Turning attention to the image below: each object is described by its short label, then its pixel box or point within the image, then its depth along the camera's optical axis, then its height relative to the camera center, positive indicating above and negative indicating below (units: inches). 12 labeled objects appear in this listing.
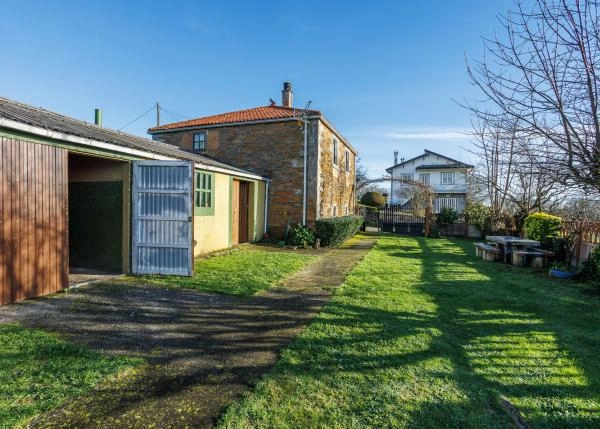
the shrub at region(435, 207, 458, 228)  700.0 +0.5
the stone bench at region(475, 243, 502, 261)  410.0 -45.5
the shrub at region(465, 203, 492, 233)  662.5 +5.1
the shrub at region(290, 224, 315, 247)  487.8 -32.1
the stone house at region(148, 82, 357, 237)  520.7 +118.5
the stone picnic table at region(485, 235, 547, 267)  369.7 -41.6
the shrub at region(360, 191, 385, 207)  1194.0 +67.7
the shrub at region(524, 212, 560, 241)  424.4 -12.2
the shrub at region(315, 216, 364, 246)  484.7 -21.0
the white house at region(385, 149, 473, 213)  1451.8 +209.1
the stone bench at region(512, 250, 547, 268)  366.9 -48.2
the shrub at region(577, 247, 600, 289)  277.0 -47.7
